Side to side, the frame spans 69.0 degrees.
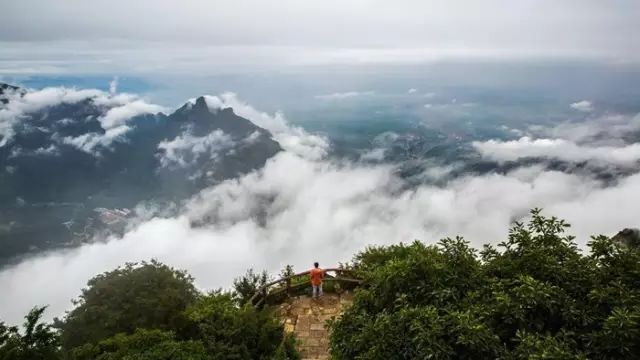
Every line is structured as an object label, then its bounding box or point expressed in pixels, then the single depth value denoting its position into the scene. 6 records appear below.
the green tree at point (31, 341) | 10.05
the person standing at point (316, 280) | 15.04
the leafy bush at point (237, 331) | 10.57
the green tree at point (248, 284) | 15.36
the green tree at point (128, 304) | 14.05
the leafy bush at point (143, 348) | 9.33
